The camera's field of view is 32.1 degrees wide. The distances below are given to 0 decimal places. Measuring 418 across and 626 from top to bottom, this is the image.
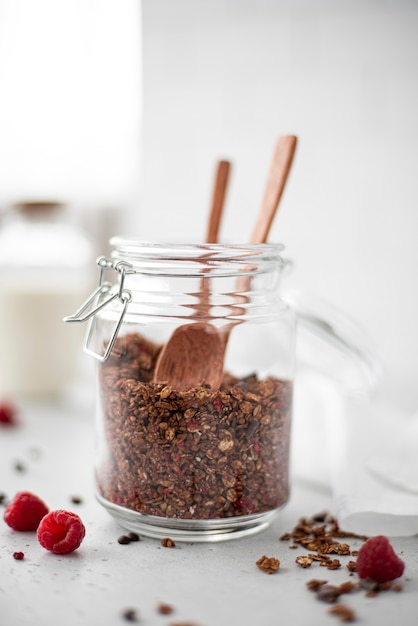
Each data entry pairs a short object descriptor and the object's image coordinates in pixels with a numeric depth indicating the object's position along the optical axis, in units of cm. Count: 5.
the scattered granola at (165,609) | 64
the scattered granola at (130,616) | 62
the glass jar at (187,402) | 75
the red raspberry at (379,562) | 69
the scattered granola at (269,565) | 73
